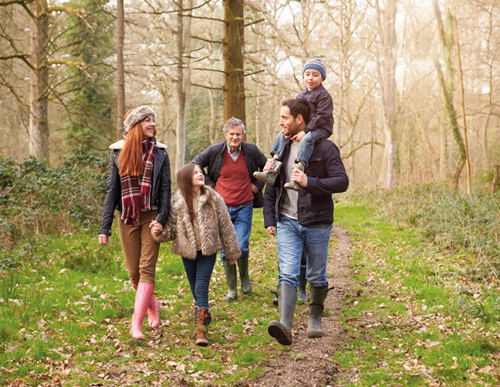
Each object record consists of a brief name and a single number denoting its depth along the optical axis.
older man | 5.96
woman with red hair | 4.41
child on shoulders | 4.39
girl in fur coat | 4.48
